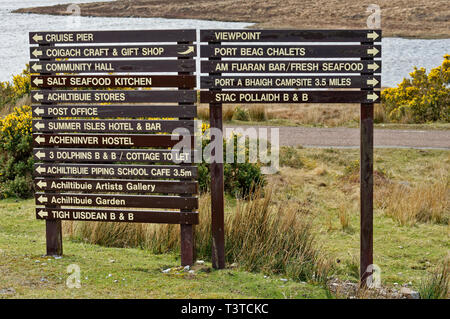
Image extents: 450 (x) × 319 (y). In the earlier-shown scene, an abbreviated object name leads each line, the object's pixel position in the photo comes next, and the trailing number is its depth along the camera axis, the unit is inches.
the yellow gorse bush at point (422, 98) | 721.6
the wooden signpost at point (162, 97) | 239.8
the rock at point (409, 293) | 233.7
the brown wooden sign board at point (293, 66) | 239.5
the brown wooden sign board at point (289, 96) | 238.5
